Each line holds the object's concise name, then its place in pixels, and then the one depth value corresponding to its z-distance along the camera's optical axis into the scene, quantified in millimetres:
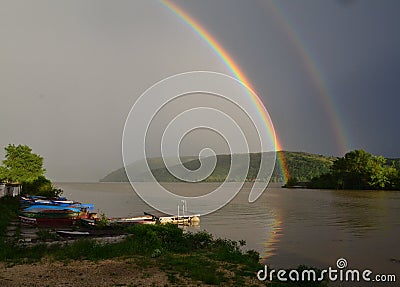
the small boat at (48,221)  27688
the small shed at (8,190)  41288
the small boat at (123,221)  26969
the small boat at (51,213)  28266
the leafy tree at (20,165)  54938
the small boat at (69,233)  18719
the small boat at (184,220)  35925
